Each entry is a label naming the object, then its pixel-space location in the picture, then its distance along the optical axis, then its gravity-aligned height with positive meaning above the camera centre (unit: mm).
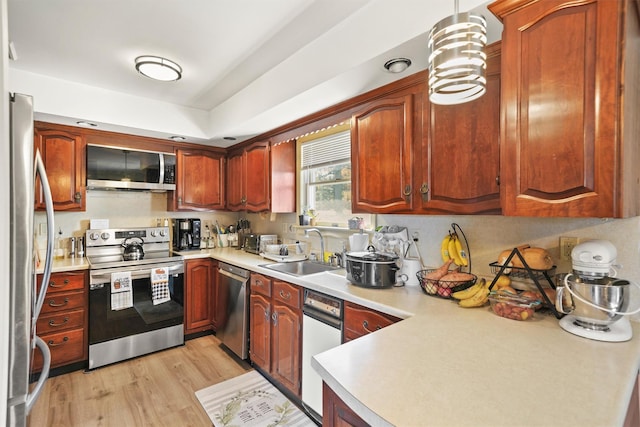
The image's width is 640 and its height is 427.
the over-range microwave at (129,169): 3020 +448
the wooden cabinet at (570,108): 1050 +393
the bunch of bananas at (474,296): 1521 -419
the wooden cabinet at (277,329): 2174 -902
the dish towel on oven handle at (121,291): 2734 -711
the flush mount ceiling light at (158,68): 2270 +1088
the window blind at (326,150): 2795 +607
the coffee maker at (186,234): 3562 -255
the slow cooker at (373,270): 1854 -348
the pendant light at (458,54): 898 +475
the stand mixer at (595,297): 1135 -318
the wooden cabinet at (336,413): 959 -656
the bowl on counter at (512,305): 1349 -416
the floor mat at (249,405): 2047 -1386
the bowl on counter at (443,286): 1655 -401
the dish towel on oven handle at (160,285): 2941 -708
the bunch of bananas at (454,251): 1863 -233
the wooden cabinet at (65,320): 2512 -906
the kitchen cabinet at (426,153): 1514 +343
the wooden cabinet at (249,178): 3238 +389
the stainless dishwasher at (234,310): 2727 -901
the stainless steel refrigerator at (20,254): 1077 -153
